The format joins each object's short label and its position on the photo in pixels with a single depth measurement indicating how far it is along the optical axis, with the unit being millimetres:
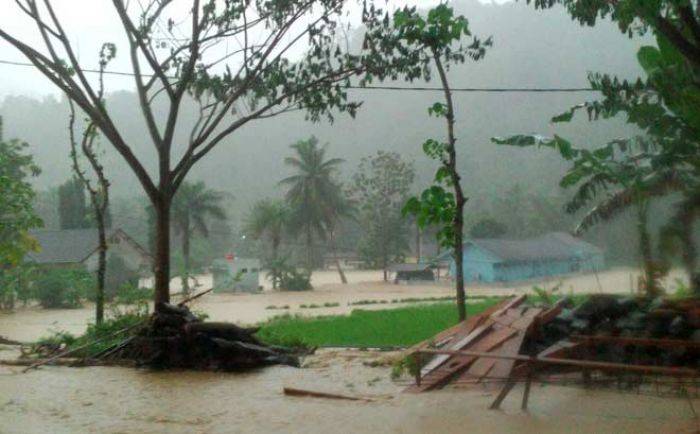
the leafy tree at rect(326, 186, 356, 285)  66000
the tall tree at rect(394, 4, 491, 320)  14312
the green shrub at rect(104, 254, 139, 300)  44625
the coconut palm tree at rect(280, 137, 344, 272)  65500
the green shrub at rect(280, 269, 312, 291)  60906
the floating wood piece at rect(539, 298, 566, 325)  10211
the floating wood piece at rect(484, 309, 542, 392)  9578
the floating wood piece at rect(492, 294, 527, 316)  11483
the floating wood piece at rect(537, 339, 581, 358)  9547
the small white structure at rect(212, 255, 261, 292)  47712
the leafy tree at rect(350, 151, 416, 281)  57875
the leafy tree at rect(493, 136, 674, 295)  12637
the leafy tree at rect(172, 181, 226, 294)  59312
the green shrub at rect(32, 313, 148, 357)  15102
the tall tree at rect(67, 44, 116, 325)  18391
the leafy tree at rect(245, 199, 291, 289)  64625
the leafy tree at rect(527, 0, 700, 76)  8781
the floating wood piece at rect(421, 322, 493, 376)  10367
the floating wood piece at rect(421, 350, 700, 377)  7266
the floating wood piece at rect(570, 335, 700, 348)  9000
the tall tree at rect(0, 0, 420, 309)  15531
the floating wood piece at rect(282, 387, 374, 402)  9891
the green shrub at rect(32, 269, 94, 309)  42812
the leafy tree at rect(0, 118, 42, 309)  23906
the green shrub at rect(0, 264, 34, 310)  38091
